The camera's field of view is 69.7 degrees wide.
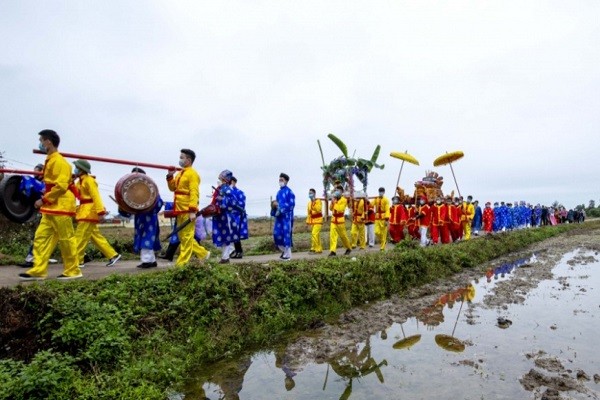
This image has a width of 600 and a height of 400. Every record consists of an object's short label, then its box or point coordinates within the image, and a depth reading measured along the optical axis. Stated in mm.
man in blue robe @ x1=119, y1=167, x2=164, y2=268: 8102
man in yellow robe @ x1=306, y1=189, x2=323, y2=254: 13138
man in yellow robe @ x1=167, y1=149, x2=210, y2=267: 7637
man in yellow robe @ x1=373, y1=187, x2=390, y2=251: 15539
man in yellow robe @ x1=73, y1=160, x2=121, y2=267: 7727
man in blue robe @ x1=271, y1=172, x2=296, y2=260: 10859
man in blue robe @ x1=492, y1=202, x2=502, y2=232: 29641
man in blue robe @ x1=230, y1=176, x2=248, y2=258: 9482
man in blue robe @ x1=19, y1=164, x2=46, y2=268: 7762
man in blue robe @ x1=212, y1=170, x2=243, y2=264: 8922
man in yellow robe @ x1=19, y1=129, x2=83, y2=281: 6379
